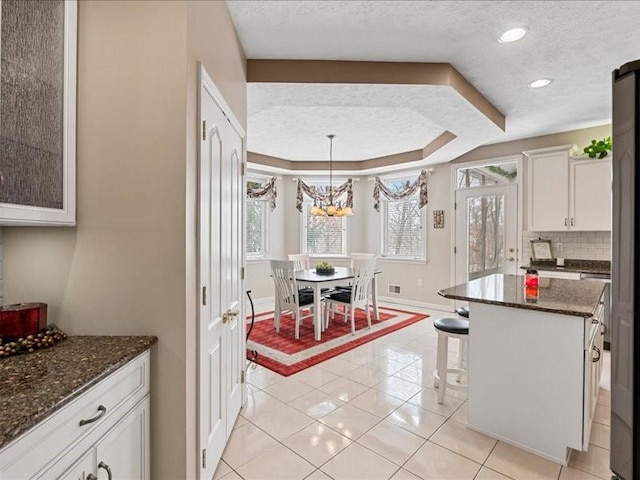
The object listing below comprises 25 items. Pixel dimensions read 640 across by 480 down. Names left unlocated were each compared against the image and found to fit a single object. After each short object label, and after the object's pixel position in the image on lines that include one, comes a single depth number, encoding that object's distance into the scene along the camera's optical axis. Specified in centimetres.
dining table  416
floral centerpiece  473
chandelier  488
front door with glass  489
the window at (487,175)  496
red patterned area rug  350
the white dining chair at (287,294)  413
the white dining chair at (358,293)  442
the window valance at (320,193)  659
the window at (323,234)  683
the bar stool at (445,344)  253
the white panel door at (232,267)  201
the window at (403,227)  617
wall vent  639
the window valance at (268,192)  629
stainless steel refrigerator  74
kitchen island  188
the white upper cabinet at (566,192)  394
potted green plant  385
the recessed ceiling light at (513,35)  229
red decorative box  121
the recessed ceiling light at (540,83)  304
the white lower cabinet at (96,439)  82
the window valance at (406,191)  594
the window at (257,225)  634
